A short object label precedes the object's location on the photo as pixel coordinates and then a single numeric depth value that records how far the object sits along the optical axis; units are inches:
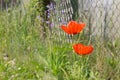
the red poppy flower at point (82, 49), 103.3
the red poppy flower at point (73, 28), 109.2
